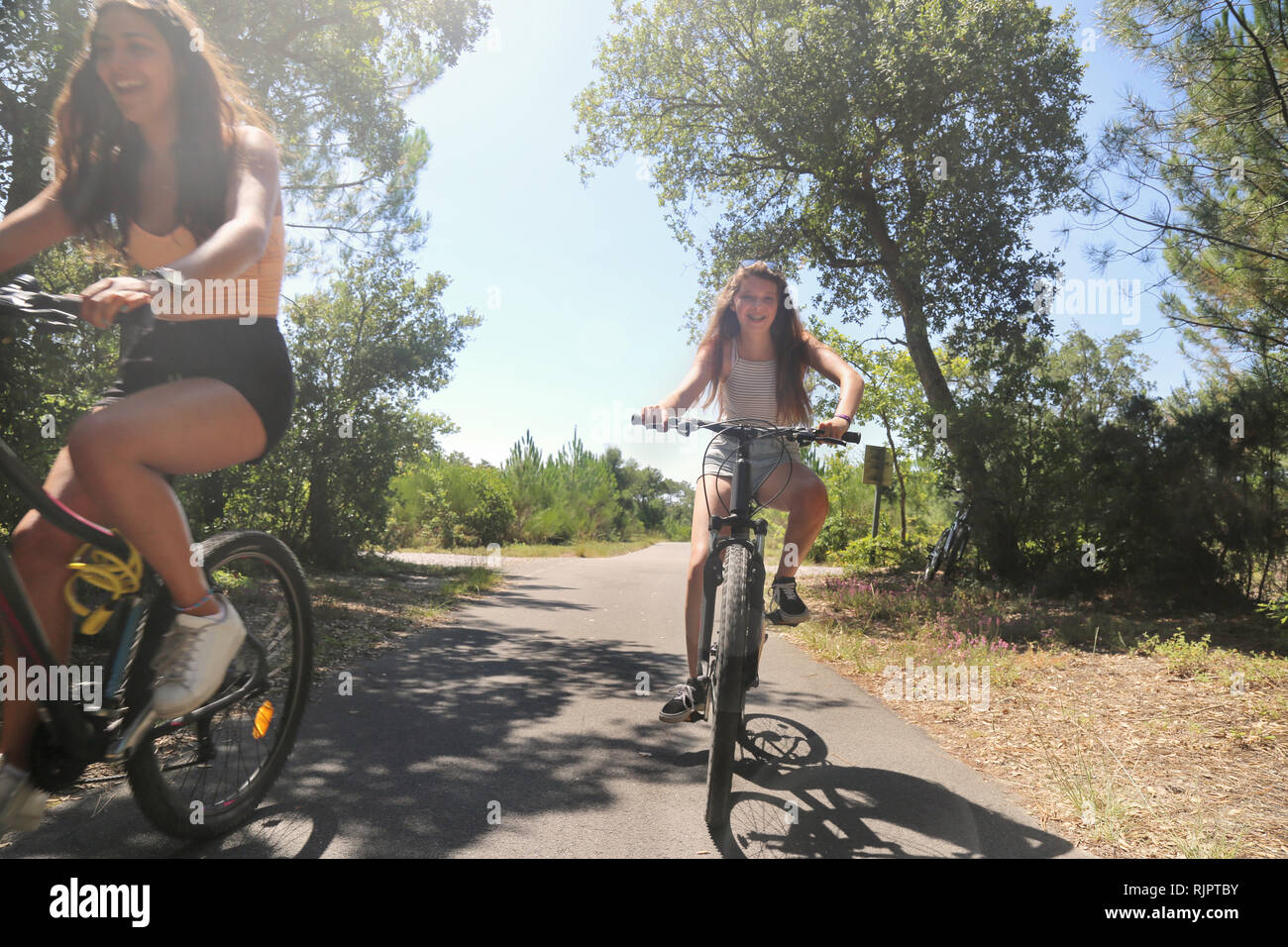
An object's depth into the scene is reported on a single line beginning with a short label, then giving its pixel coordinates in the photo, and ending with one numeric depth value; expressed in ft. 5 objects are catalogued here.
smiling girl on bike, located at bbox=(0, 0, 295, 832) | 6.15
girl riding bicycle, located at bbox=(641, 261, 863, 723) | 10.82
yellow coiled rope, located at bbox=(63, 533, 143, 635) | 6.46
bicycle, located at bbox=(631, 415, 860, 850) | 8.27
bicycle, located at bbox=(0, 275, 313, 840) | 5.97
